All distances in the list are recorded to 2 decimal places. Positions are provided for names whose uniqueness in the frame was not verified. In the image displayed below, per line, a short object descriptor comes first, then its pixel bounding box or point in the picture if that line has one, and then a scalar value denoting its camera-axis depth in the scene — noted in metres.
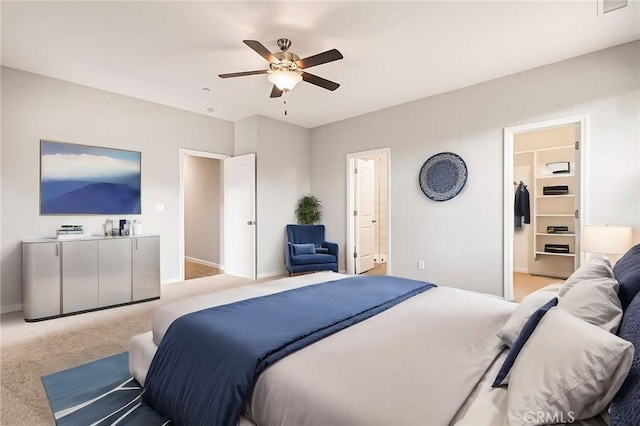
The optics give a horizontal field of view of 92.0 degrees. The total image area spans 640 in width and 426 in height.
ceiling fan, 2.71
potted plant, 5.92
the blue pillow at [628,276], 1.25
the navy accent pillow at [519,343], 1.15
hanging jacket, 5.55
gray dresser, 3.38
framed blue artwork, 3.84
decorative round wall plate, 4.25
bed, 0.89
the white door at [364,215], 5.67
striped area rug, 1.74
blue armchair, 4.94
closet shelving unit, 5.30
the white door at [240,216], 5.39
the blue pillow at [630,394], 0.77
